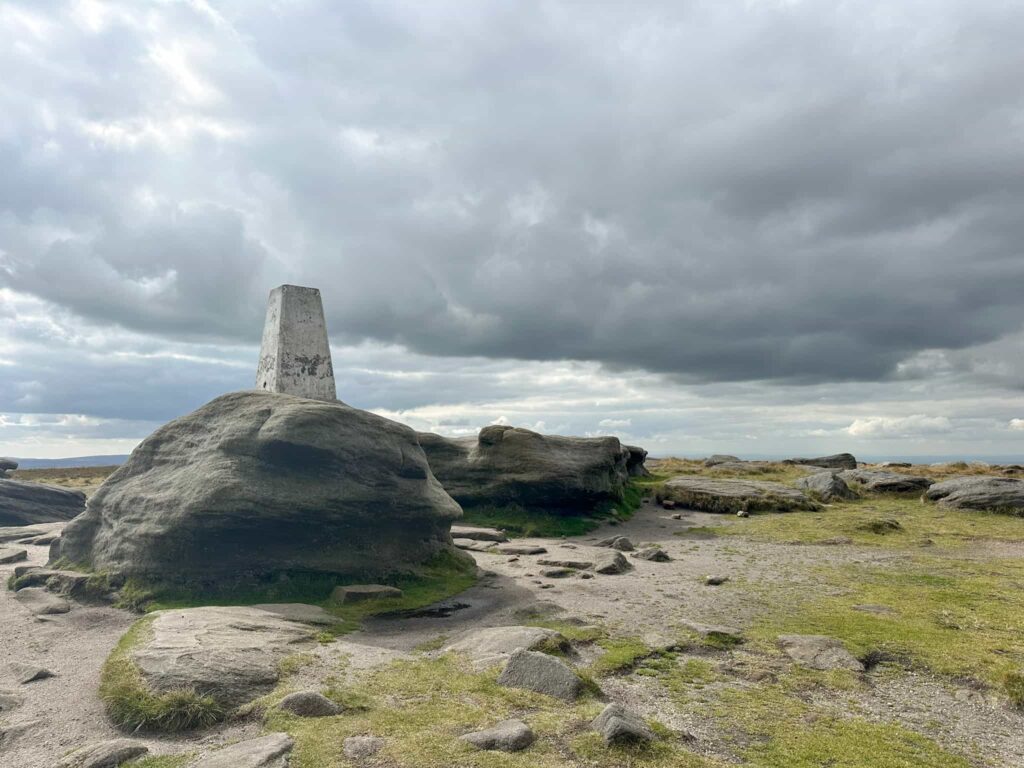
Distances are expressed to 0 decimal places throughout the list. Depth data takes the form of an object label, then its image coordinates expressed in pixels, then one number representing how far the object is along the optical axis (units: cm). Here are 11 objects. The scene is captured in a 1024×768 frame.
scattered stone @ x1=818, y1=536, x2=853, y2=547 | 2820
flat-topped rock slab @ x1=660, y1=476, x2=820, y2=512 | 3762
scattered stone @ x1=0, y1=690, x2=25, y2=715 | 1136
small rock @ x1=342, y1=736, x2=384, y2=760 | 916
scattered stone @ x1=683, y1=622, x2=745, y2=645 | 1452
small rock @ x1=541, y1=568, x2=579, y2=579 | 2178
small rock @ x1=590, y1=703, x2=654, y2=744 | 918
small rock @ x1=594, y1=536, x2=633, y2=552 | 2770
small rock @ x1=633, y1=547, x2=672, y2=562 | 2470
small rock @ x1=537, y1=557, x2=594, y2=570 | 2301
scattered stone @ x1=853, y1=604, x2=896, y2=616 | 1697
